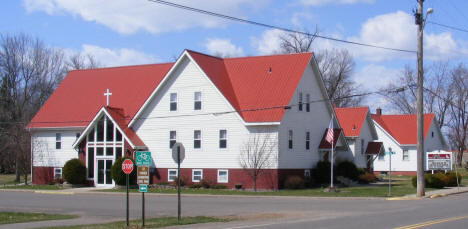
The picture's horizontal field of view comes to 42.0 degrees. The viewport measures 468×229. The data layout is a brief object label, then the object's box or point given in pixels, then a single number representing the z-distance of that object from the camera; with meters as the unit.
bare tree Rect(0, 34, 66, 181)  67.44
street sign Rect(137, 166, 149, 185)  19.11
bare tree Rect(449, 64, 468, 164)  76.19
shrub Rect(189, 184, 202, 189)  41.60
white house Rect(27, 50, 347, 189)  40.38
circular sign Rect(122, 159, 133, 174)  19.22
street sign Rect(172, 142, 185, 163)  20.42
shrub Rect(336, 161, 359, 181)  45.37
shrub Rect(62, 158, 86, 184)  44.34
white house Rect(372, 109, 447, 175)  65.56
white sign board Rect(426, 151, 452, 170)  39.12
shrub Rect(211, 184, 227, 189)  40.80
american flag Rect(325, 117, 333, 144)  39.66
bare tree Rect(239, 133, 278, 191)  39.22
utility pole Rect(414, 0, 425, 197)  33.94
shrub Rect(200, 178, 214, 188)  41.28
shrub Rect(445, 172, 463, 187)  42.73
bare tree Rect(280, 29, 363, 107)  73.56
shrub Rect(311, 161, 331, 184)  42.94
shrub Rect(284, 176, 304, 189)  39.78
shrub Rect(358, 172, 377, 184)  47.09
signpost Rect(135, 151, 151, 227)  19.09
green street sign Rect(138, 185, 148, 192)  19.06
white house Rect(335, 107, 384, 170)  51.75
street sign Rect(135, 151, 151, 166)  19.10
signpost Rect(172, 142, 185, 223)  20.41
